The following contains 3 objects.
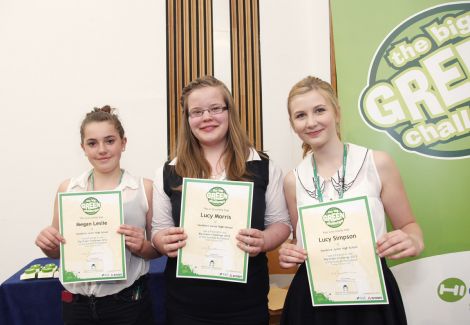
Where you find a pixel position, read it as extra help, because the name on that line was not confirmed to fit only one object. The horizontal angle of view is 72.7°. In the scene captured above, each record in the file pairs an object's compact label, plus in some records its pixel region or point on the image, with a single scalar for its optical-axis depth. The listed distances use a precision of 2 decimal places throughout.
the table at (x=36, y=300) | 2.07
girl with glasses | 1.39
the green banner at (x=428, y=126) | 2.01
